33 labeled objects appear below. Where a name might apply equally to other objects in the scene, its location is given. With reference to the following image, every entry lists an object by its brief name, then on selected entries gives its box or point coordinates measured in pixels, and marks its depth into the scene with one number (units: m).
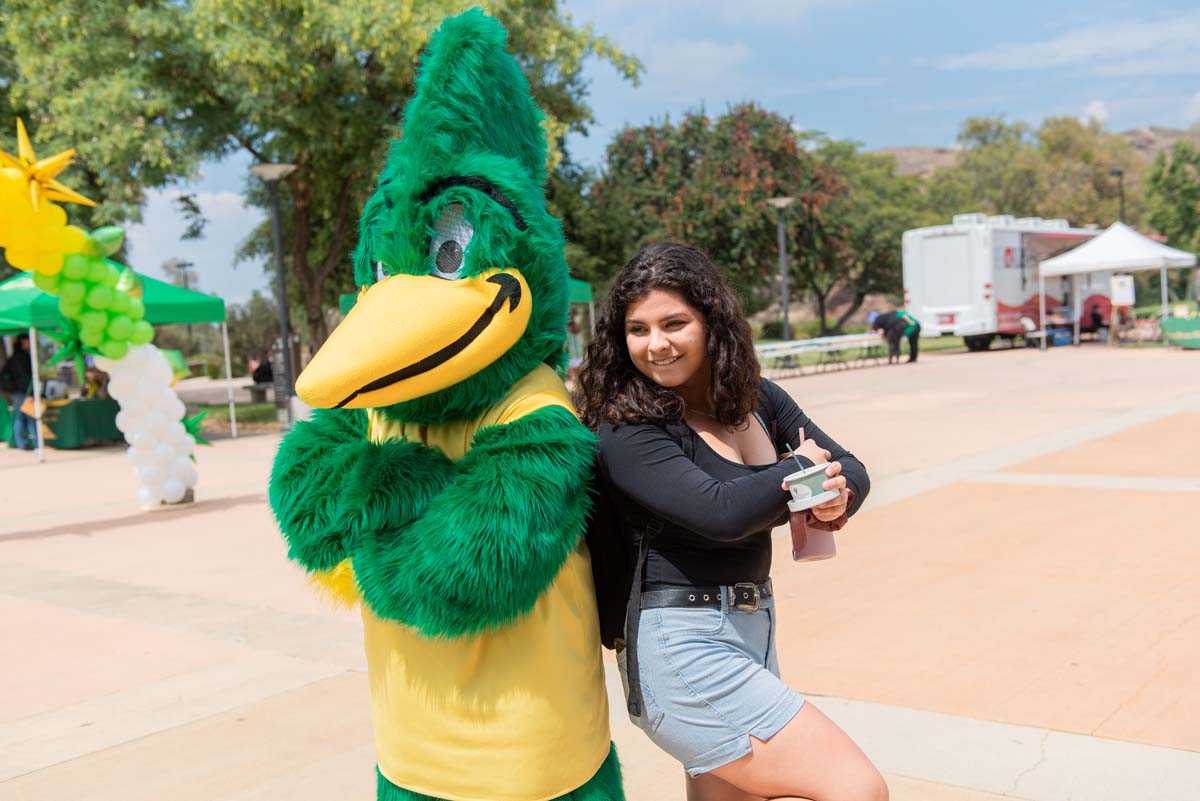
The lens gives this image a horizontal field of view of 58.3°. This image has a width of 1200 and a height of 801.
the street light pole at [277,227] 15.64
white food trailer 24.31
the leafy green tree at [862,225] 33.75
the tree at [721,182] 31.73
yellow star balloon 7.53
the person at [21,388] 15.70
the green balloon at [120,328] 8.82
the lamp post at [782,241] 24.31
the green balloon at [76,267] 8.62
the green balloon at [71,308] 8.67
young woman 1.88
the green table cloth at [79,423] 15.45
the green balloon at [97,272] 8.80
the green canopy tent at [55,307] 13.39
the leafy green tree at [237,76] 15.13
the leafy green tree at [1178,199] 51.50
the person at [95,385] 17.17
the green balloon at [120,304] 8.84
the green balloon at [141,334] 8.95
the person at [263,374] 26.12
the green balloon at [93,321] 8.71
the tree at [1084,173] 56.62
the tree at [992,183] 59.06
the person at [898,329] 23.67
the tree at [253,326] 41.91
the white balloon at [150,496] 9.25
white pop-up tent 22.92
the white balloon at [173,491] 9.24
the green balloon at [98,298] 8.76
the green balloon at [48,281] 8.62
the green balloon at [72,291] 8.66
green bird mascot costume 1.88
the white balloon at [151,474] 9.18
